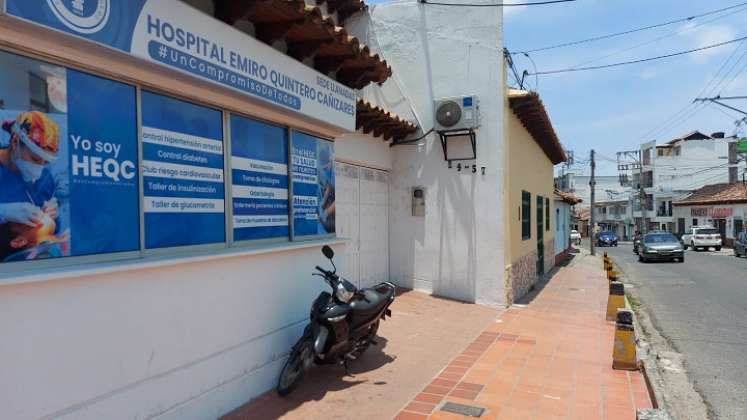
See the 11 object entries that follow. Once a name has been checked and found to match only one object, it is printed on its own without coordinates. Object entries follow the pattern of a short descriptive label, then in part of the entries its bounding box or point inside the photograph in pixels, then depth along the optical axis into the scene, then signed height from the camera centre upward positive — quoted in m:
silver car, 23.50 -1.97
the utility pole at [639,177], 53.06 +3.69
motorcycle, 4.59 -1.13
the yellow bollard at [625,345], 5.78 -1.60
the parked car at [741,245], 26.55 -2.16
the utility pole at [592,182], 30.79 +1.60
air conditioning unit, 8.93 +1.69
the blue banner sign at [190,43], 2.82 +1.19
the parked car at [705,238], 34.47 -2.27
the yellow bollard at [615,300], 8.01 -1.53
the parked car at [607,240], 47.63 -3.15
